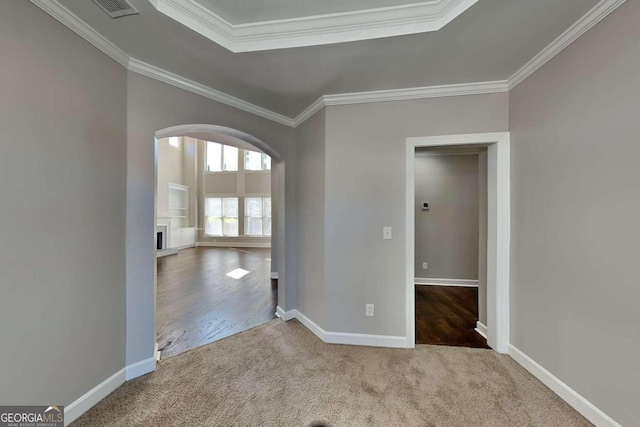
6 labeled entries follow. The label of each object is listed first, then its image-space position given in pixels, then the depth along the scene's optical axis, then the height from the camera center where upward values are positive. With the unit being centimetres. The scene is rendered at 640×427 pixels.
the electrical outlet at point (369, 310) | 255 -102
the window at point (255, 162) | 1007 +214
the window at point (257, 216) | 1005 -12
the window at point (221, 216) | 1022 -13
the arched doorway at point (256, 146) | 232 +77
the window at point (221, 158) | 1027 +233
